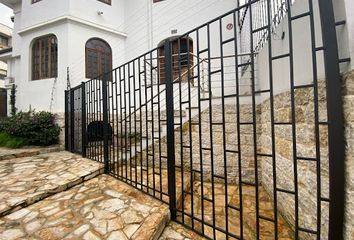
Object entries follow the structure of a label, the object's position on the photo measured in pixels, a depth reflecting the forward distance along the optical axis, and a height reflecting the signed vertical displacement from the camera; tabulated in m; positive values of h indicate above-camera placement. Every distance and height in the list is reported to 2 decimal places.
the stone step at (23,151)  5.53 -0.64
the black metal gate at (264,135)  1.38 -0.15
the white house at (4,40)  20.79 +9.59
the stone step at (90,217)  2.11 -1.05
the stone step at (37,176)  2.80 -0.86
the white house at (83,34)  7.66 +3.83
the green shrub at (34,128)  6.73 +0.06
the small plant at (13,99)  8.91 +1.36
